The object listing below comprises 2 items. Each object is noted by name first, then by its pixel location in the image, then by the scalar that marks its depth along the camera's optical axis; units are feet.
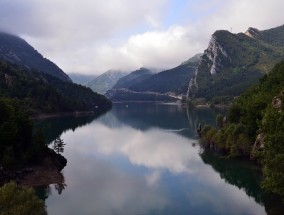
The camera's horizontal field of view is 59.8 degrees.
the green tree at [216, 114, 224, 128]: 312.97
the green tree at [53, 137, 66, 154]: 253.54
